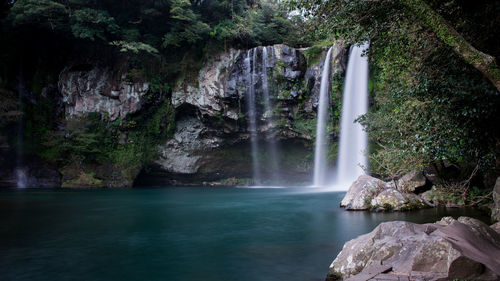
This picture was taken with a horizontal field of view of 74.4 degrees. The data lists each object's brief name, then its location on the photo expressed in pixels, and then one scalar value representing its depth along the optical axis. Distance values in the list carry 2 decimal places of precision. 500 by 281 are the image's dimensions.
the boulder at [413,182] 11.88
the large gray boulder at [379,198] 10.01
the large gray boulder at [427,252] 3.42
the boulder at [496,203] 8.16
